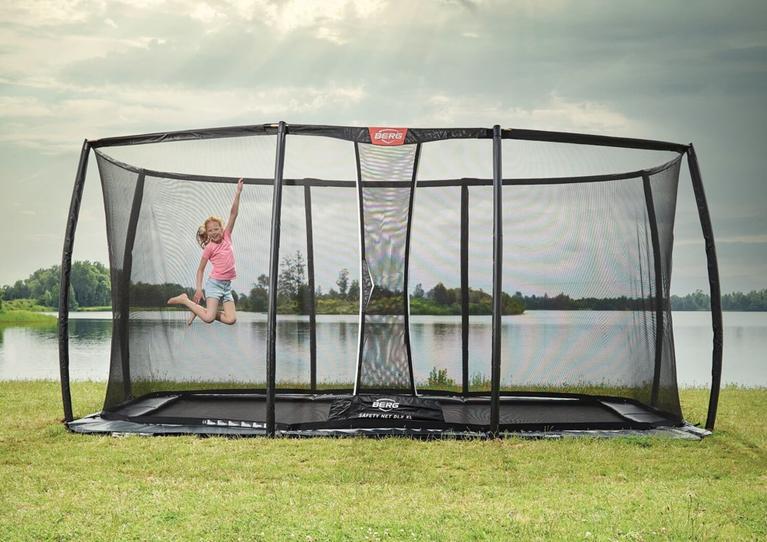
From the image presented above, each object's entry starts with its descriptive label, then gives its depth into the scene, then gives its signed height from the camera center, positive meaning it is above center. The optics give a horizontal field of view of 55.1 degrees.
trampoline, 5.39 +0.17
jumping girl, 5.67 +0.24
